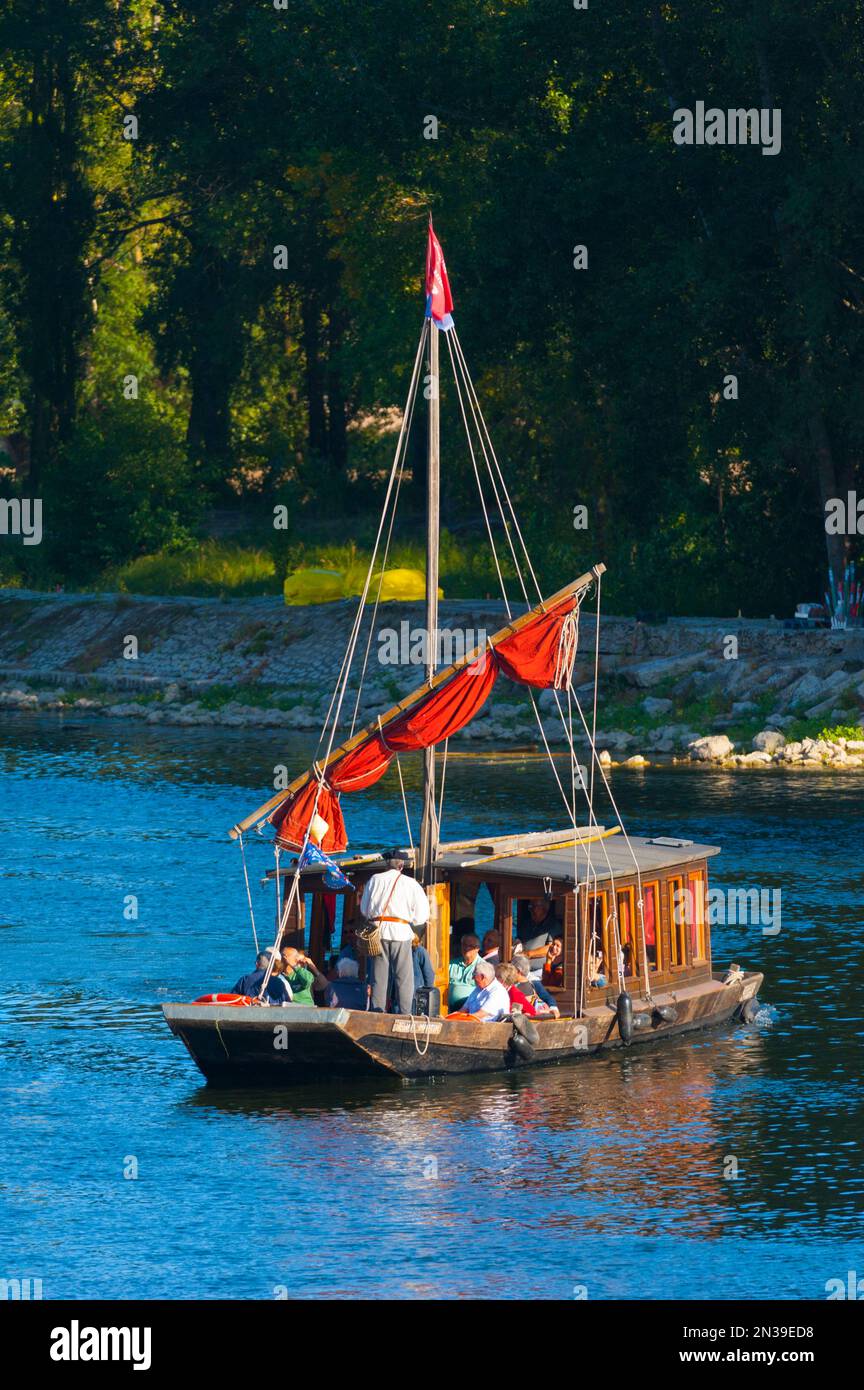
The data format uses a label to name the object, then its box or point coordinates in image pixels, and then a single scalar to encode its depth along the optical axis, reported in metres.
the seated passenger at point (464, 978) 32.19
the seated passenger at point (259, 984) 31.33
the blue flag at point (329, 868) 32.12
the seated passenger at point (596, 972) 32.84
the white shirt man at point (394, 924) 30.94
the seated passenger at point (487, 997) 31.58
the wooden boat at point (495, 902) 30.94
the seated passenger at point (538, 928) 33.22
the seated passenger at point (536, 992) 32.25
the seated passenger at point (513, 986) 31.92
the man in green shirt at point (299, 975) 31.64
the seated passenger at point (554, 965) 32.72
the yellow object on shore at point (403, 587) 80.81
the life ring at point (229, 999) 30.75
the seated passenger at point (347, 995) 31.64
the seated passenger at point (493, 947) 32.72
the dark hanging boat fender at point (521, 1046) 31.45
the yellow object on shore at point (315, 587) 83.88
